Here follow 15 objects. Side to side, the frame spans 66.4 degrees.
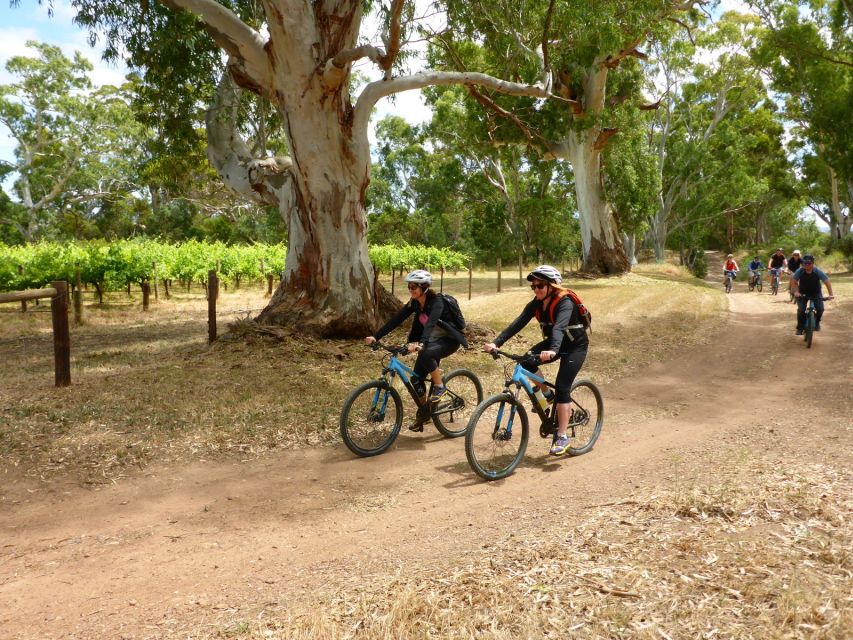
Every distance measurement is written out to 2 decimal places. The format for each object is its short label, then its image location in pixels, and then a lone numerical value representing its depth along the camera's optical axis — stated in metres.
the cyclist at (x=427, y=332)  6.54
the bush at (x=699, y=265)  36.89
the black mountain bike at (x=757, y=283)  24.91
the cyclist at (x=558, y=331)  5.85
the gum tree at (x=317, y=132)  10.52
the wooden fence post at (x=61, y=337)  8.47
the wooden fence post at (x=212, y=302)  11.48
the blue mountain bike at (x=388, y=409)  6.38
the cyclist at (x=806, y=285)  12.34
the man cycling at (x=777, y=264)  22.47
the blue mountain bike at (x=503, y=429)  5.59
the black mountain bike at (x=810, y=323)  12.38
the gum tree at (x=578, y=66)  13.51
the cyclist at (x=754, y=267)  24.97
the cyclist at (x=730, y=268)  25.16
